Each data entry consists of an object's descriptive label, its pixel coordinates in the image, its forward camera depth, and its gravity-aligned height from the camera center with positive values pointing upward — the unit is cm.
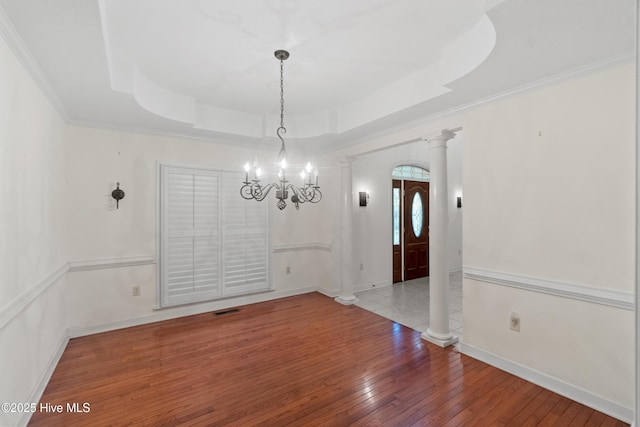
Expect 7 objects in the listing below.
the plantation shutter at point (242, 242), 455 -37
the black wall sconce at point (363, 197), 543 +36
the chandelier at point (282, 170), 261 +44
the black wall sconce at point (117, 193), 372 +32
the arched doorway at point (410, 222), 618 -10
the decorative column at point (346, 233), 481 -26
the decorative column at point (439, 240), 340 -27
